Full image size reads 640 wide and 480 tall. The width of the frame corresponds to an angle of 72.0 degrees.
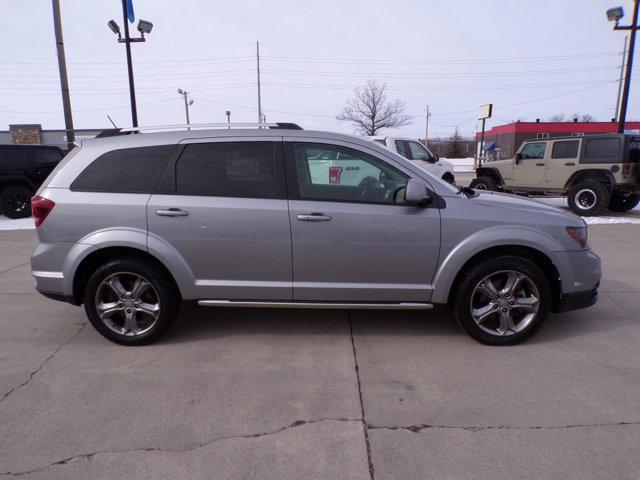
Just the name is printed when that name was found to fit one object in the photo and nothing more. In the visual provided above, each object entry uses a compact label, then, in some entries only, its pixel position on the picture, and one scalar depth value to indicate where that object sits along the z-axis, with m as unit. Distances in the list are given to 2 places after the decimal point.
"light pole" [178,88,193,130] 42.25
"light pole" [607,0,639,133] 12.83
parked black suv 10.61
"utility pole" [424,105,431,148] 61.84
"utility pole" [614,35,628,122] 33.44
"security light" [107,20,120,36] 13.62
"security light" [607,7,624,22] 12.84
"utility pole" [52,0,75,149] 11.76
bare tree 43.06
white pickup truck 11.93
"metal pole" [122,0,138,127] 13.83
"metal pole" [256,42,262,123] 33.60
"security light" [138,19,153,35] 14.17
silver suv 3.57
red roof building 48.34
